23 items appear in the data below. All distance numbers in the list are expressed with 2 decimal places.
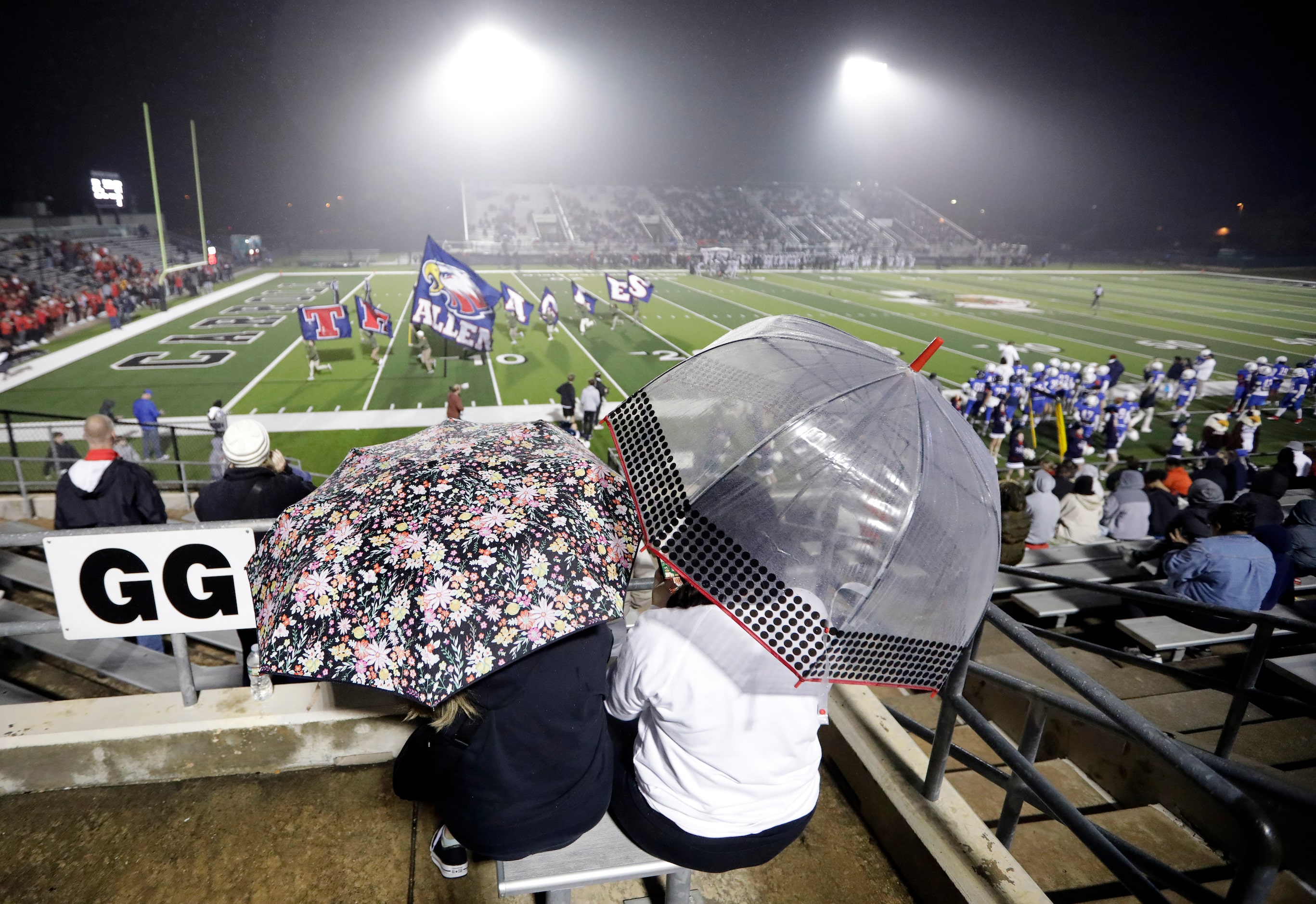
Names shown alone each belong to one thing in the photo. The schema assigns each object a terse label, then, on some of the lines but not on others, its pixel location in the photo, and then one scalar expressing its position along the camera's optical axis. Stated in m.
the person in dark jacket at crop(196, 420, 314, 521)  3.55
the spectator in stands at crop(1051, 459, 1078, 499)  8.75
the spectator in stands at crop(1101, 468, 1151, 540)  7.20
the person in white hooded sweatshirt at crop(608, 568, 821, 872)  1.55
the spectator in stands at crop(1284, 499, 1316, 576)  5.61
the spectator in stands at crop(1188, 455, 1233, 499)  9.23
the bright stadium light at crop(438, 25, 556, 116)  52.28
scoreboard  40.00
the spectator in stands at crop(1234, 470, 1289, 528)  6.15
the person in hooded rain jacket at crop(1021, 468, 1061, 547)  7.01
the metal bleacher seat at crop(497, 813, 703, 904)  1.77
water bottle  2.60
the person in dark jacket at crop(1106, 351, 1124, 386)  17.42
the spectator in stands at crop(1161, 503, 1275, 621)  4.01
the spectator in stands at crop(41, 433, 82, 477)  10.61
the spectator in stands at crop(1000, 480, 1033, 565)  5.97
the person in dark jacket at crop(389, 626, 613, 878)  1.54
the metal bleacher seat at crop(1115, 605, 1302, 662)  4.28
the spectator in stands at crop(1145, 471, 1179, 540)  7.38
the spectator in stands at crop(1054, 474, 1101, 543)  7.22
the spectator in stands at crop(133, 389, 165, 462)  13.02
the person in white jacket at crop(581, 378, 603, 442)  14.74
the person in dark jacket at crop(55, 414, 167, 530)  4.37
